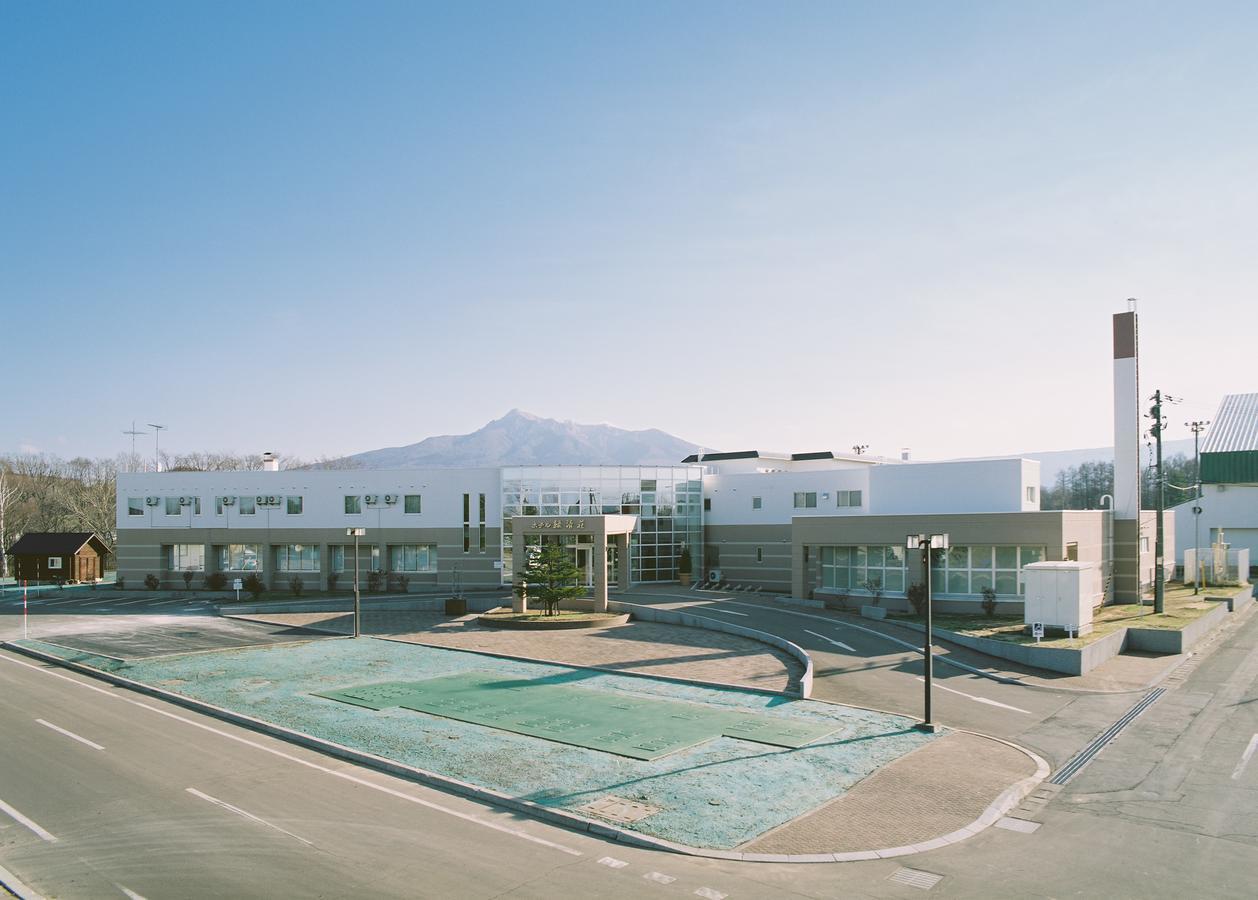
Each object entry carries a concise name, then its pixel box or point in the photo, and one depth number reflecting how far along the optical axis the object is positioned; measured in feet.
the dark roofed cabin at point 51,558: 209.36
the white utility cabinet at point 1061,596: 100.07
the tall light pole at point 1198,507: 169.07
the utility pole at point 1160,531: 123.34
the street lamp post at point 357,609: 113.80
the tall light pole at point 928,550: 63.98
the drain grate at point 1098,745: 55.47
